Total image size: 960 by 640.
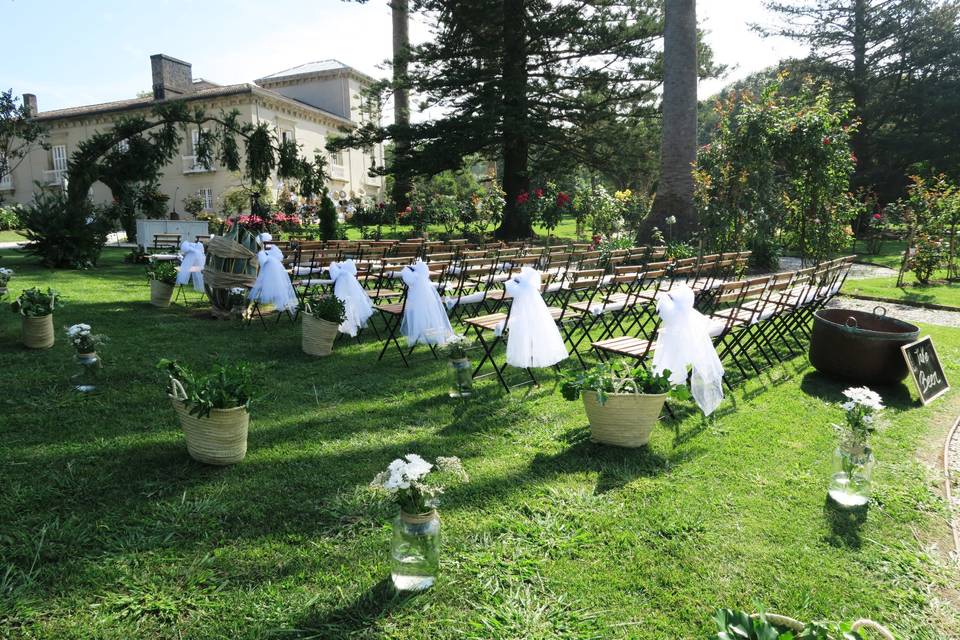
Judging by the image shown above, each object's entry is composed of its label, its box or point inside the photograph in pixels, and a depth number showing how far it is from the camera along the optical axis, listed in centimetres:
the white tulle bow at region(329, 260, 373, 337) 647
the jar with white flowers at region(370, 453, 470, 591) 261
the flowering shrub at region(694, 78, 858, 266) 1093
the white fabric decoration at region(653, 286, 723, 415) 446
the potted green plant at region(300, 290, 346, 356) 633
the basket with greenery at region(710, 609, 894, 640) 166
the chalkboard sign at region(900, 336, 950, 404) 509
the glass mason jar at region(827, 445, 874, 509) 338
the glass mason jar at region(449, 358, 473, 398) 512
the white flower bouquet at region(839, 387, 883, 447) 344
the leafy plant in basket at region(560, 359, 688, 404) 403
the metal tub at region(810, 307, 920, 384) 531
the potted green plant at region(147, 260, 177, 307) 895
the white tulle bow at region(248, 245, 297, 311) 705
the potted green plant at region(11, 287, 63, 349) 622
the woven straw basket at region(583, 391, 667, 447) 398
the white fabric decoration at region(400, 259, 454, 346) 587
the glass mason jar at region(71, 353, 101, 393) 511
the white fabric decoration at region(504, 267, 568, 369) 499
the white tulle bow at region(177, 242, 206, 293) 903
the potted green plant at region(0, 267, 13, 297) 716
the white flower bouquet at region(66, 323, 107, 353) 516
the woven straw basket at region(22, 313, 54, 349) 625
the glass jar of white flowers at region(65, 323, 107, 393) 516
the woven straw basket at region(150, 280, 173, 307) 899
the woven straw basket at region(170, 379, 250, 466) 362
